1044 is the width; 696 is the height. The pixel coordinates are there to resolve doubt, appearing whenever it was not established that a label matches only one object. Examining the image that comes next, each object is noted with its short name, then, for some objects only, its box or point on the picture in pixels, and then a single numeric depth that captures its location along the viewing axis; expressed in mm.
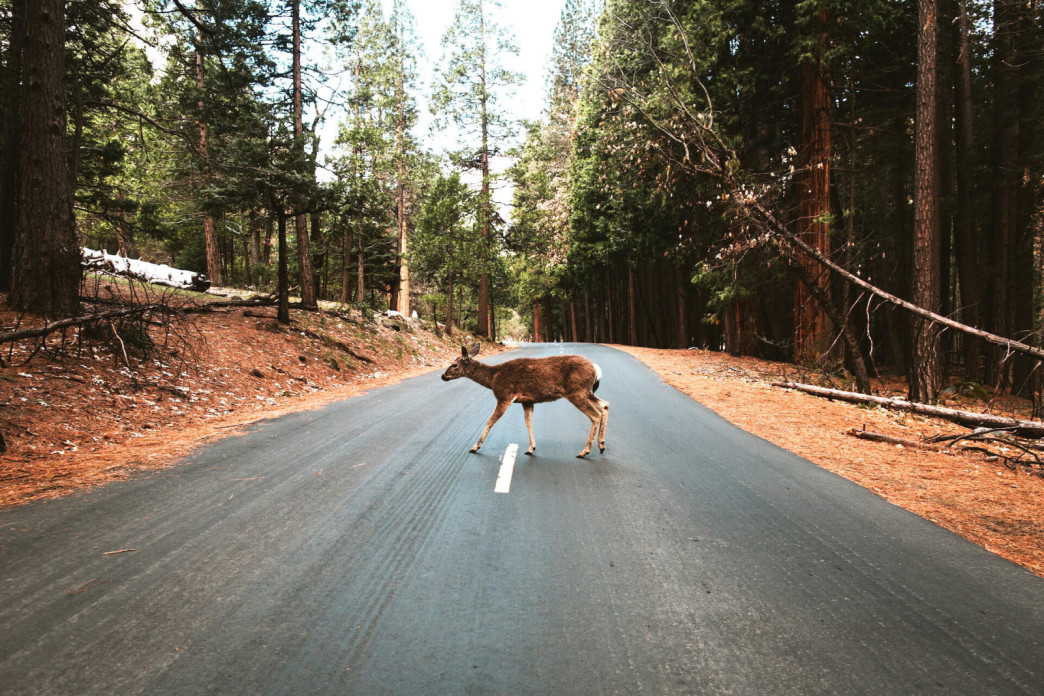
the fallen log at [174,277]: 19562
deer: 6793
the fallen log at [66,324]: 6218
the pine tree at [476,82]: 32344
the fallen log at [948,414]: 7105
